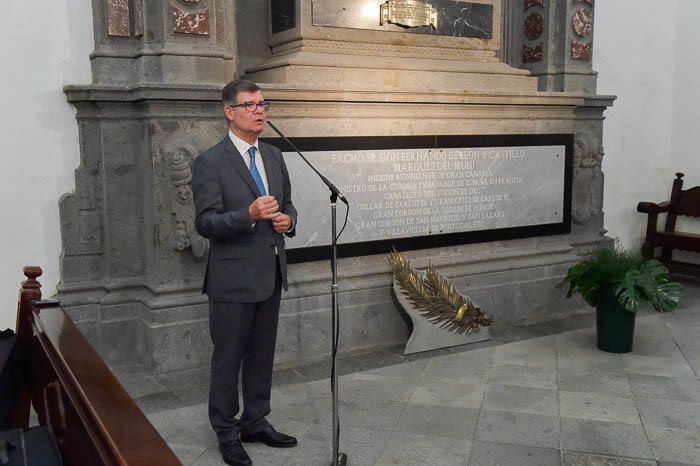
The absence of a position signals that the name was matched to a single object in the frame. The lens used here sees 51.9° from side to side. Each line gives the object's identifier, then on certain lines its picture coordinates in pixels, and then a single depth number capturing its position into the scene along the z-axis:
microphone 2.72
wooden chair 6.88
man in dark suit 2.98
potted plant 4.56
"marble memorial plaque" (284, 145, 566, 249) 4.68
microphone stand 2.83
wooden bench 1.53
